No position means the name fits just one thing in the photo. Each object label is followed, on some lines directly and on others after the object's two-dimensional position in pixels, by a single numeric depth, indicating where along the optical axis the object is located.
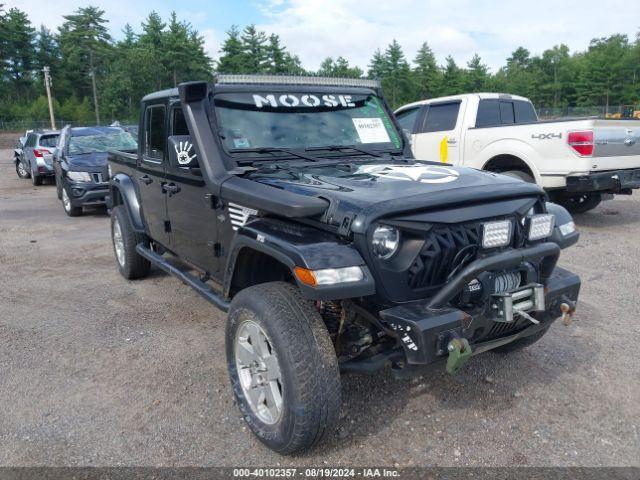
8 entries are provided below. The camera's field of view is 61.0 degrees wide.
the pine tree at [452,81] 74.50
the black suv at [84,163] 10.06
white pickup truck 7.32
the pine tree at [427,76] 75.50
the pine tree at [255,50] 67.56
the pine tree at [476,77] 75.12
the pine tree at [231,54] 66.81
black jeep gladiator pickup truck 2.58
